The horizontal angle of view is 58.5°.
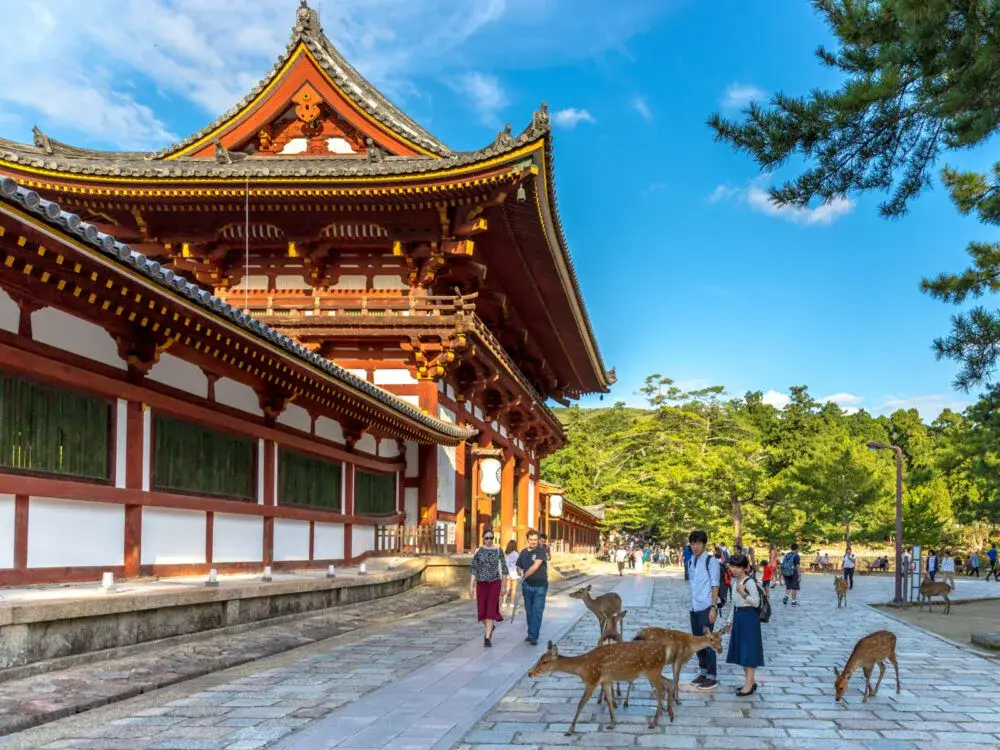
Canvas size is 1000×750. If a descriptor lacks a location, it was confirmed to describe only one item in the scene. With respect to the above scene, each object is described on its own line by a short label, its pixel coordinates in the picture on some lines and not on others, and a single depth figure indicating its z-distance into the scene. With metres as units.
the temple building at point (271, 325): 9.96
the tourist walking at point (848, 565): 31.69
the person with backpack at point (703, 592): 9.71
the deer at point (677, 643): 8.35
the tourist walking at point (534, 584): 12.84
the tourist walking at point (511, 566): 17.02
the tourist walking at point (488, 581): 12.51
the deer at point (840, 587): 23.12
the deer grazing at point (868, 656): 8.95
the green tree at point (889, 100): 8.68
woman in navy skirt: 9.12
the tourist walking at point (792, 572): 24.25
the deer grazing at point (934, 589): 22.86
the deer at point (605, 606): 11.73
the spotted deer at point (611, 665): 7.55
